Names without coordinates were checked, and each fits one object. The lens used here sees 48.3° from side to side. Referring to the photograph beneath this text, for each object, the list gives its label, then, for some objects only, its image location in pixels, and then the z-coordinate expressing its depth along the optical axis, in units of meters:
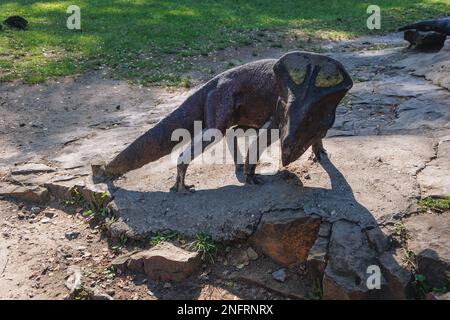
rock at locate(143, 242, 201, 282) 4.31
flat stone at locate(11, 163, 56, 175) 6.35
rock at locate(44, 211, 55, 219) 5.61
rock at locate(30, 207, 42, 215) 5.70
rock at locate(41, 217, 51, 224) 5.51
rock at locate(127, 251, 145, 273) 4.46
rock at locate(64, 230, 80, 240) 5.16
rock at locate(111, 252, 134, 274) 4.54
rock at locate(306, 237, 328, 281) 3.95
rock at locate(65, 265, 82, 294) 4.34
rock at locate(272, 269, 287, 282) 4.16
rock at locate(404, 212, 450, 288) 3.65
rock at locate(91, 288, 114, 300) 4.23
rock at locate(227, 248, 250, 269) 4.38
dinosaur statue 4.22
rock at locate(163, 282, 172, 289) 4.33
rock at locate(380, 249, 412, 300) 3.67
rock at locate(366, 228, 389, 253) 3.90
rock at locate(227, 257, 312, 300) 4.04
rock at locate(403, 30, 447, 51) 10.13
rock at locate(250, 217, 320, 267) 4.21
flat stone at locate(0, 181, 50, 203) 5.86
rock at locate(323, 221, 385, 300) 3.70
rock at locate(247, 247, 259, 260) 4.40
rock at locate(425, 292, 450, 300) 3.48
